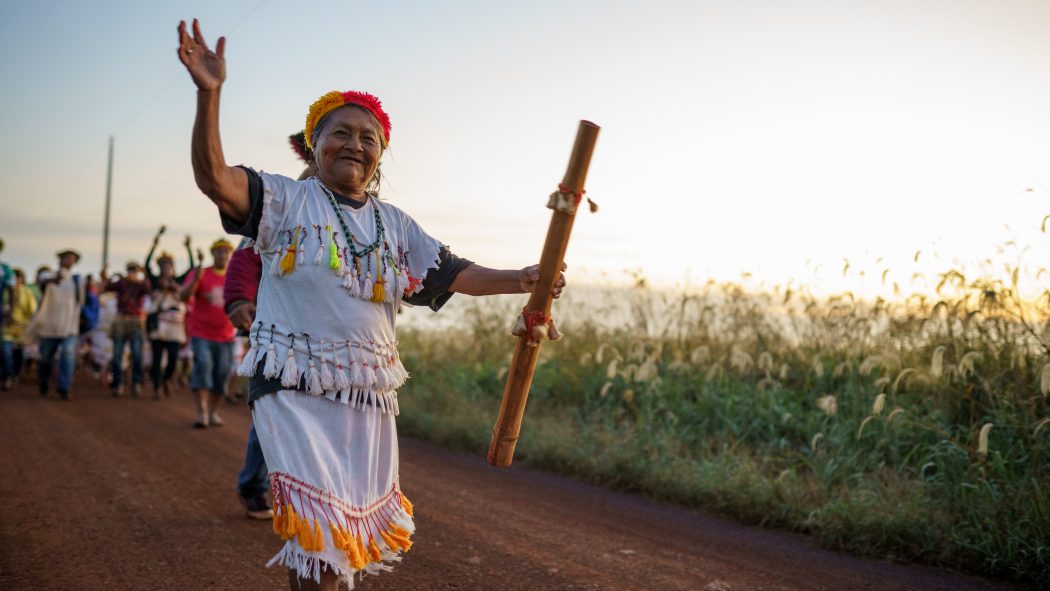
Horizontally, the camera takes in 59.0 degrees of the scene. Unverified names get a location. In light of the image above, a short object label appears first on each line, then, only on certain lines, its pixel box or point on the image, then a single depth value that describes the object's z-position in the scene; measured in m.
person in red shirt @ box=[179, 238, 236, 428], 10.67
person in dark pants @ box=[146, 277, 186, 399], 14.12
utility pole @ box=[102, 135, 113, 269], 38.00
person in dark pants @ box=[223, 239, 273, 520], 5.46
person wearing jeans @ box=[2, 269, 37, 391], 15.40
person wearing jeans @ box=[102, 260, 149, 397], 15.22
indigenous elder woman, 3.27
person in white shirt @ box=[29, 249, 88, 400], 14.79
